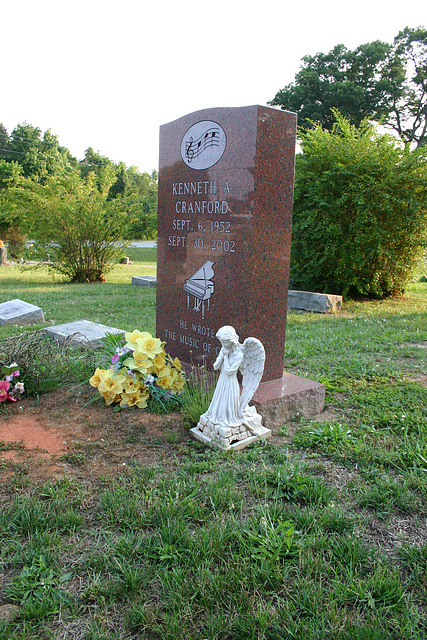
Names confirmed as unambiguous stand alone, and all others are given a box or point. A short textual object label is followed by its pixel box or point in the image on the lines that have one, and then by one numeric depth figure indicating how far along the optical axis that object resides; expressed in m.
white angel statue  3.06
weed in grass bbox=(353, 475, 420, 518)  2.40
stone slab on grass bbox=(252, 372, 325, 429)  3.43
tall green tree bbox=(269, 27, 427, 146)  25.31
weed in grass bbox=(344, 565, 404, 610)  1.80
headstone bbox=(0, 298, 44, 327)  6.84
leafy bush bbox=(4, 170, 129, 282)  11.32
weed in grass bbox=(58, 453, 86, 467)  2.86
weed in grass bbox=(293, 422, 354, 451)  3.11
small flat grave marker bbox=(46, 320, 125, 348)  5.18
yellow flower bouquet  3.71
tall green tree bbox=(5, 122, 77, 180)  34.06
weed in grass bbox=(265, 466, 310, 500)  2.48
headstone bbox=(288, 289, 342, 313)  8.29
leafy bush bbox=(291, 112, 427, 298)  8.62
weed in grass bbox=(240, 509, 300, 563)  2.03
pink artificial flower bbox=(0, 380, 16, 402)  3.71
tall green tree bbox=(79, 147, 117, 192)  41.00
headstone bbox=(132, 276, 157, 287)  11.52
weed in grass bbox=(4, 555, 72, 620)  1.77
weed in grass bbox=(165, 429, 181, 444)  3.13
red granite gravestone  3.64
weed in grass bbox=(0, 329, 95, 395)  3.99
